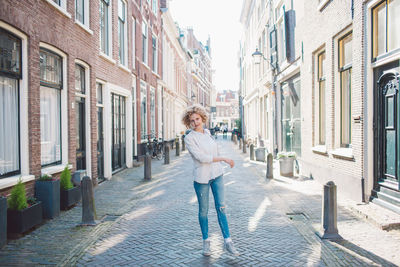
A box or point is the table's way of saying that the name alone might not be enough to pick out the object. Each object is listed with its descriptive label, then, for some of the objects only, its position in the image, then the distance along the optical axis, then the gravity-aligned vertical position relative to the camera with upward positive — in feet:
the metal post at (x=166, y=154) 48.26 -3.16
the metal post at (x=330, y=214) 15.97 -3.74
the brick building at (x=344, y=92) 20.27 +2.74
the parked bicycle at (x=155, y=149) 56.13 -2.91
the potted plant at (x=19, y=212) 16.55 -3.71
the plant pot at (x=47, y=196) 19.75 -3.52
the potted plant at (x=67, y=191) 21.89 -3.68
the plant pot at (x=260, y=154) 51.84 -3.45
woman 13.87 -1.55
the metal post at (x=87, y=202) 18.51 -3.63
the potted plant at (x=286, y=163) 35.58 -3.27
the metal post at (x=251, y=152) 52.39 -3.25
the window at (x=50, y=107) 22.71 +1.62
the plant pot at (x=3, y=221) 14.77 -3.66
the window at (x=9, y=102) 17.98 +1.49
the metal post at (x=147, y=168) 34.04 -3.50
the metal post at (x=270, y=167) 34.01 -3.49
